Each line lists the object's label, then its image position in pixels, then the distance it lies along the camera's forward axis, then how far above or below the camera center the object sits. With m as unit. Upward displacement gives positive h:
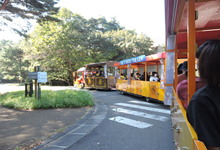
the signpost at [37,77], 9.37 +0.07
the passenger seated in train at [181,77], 3.51 +0.00
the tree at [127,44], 24.23 +4.72
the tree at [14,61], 35.08 +3.63
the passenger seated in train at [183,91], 2.46 -0.20
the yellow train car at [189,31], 2.02 +1.02
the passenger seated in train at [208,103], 0.98 -0.15
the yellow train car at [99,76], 16.15 +0.16
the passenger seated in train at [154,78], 9.32 -0.04
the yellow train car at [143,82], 8.60 -0.25
